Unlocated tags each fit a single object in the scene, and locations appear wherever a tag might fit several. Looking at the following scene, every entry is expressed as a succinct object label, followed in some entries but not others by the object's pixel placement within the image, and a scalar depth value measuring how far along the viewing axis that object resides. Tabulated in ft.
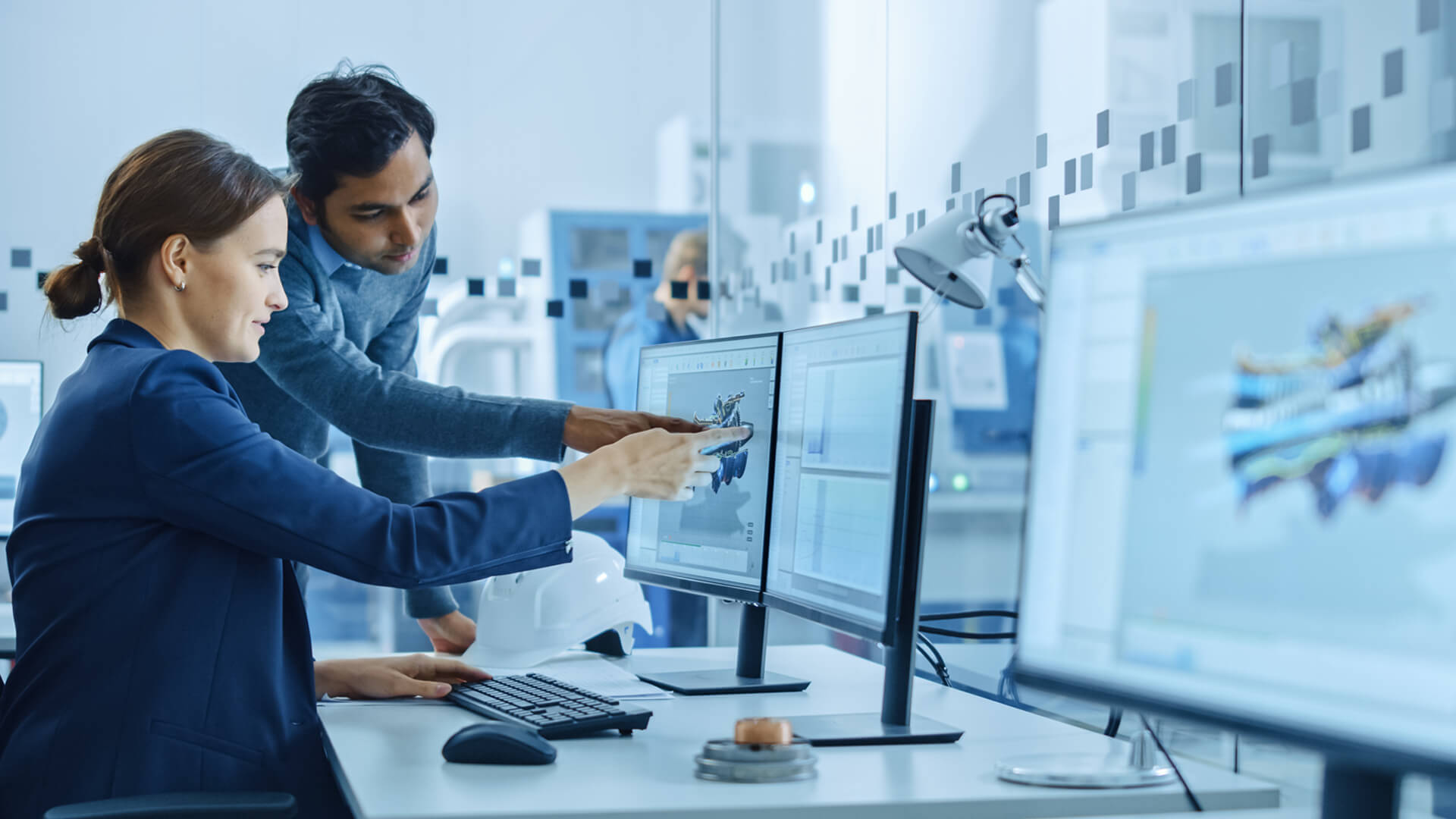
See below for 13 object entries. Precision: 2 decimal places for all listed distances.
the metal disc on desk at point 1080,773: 3.47
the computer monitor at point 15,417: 9.37
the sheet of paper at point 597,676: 5.04
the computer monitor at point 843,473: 3.93
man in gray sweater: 5.35
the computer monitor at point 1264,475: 2.16
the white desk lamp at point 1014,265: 3.52
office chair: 3.28
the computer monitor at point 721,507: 4.91
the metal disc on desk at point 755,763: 3.45
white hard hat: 5.70
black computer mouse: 3.63
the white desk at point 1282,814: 3.43
